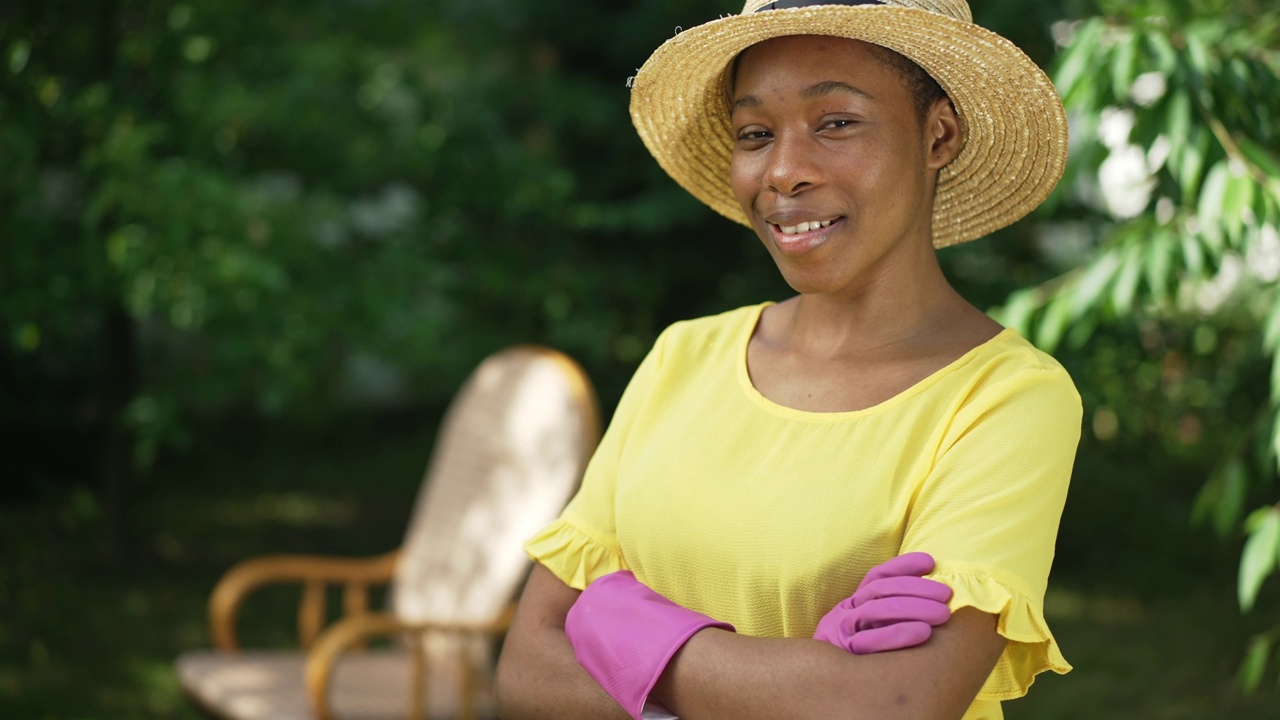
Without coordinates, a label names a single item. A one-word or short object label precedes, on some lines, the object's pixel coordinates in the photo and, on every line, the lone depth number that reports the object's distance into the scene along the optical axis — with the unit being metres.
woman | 1.45
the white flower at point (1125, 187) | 3.02
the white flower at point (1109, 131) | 2.97
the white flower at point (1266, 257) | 3.28
